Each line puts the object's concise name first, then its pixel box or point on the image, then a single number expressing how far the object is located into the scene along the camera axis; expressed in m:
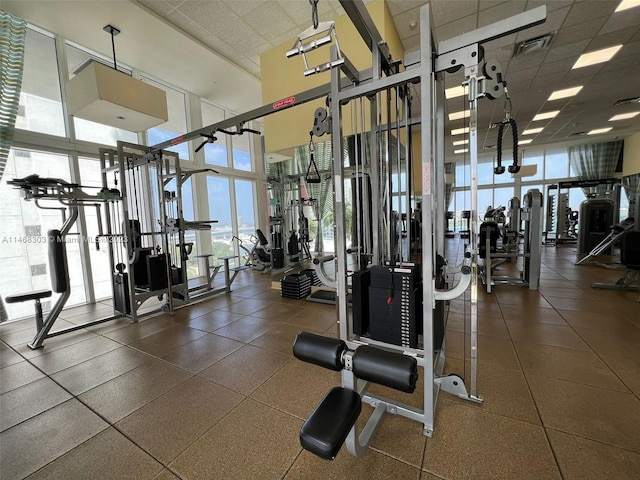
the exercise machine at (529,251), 4.18
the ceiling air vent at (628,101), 6.27
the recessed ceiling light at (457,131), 8.12
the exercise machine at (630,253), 3.62
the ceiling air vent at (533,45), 3.96
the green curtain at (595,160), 9.98
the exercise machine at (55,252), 2.84
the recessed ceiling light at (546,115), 7.07
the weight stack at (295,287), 4.35
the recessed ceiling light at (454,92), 5.52
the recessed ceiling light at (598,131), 8.70
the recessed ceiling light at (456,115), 6.98
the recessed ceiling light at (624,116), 7.29
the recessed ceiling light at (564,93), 5.71
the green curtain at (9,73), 3.26
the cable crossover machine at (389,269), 1.19
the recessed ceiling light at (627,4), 3.34
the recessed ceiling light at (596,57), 4.38
